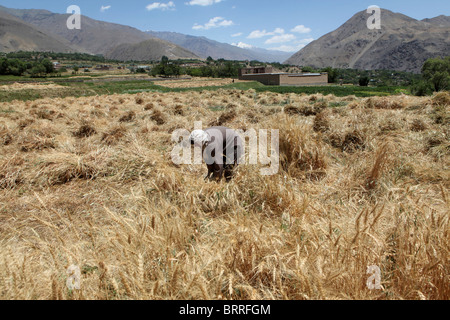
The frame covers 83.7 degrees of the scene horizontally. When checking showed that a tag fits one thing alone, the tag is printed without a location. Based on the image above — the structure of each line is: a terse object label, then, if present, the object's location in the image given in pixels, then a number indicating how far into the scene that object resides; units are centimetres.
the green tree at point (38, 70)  8074
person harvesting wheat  406
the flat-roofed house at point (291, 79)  6419
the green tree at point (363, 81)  7305
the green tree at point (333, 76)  8944
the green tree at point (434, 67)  6734
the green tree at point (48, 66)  8462
